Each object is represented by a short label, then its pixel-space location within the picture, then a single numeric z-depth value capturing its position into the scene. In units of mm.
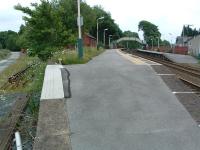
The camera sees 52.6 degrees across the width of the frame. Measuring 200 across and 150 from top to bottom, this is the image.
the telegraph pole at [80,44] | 13066
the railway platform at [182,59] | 24056
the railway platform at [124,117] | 4106
